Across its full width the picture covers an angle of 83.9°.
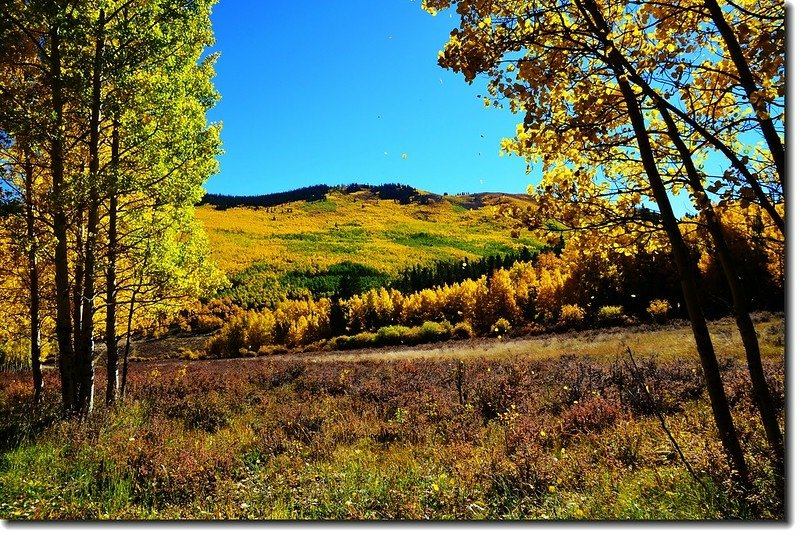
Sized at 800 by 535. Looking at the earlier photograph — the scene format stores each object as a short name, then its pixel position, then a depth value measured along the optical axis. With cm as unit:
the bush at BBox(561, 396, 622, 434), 651
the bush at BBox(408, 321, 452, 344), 3778
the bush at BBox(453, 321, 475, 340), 3744
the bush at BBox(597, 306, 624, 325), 2905
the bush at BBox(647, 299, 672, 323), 2655
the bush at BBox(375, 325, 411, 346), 3891
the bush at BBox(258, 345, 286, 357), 4428
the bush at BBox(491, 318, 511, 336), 3576
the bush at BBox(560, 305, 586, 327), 3088
